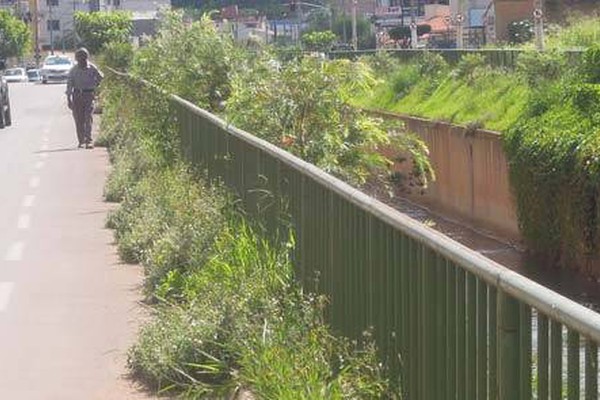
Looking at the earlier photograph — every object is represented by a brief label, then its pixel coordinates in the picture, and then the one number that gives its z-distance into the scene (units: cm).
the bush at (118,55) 3766
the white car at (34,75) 9061
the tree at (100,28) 5100
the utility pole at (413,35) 6011
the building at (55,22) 14450
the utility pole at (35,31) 12788
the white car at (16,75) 9956
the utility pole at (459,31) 5422
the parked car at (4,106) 3781
